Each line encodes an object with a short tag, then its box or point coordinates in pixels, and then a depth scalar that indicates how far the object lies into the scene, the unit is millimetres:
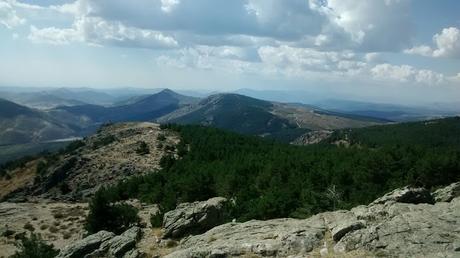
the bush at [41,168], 129750
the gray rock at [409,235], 25812
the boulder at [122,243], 37000
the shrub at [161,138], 146500
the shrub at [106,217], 51688
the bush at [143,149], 134375
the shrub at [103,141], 150338
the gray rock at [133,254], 35550
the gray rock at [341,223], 29734
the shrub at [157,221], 48594
